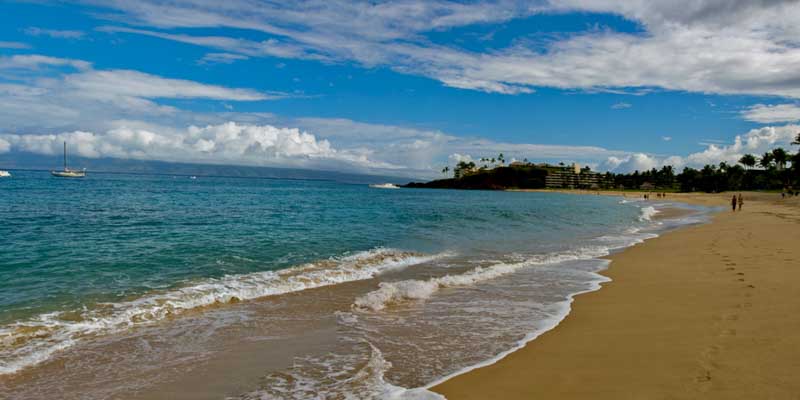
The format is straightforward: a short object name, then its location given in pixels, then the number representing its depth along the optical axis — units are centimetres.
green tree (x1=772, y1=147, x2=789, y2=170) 12556
